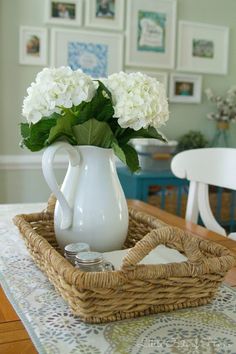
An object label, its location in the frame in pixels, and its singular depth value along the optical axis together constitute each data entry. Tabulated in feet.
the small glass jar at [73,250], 2.43
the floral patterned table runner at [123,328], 1.84
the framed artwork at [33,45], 8.37
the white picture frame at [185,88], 9.56
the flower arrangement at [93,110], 2.47
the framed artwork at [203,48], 9.57
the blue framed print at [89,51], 8.59
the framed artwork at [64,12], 8.41
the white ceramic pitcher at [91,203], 2.65
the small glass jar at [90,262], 2.19
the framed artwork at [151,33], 9.06
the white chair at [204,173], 4.69
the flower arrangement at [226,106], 9.87
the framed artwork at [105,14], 8.68
